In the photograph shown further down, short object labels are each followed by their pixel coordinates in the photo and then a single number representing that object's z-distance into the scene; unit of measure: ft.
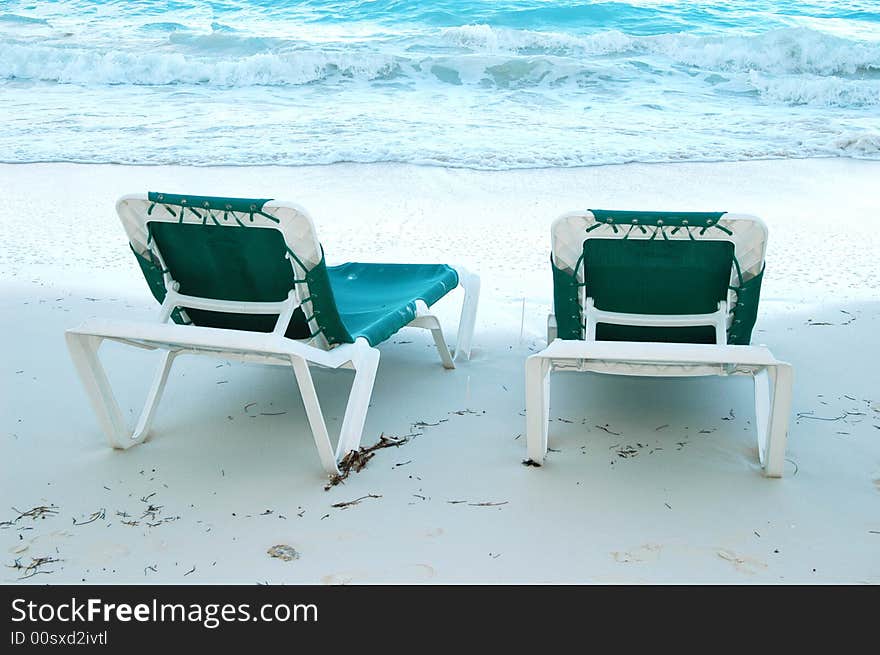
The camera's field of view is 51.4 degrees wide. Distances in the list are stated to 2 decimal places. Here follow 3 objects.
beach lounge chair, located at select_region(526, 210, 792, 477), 9.45
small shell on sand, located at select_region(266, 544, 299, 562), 8.61
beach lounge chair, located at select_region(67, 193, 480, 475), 9.89
